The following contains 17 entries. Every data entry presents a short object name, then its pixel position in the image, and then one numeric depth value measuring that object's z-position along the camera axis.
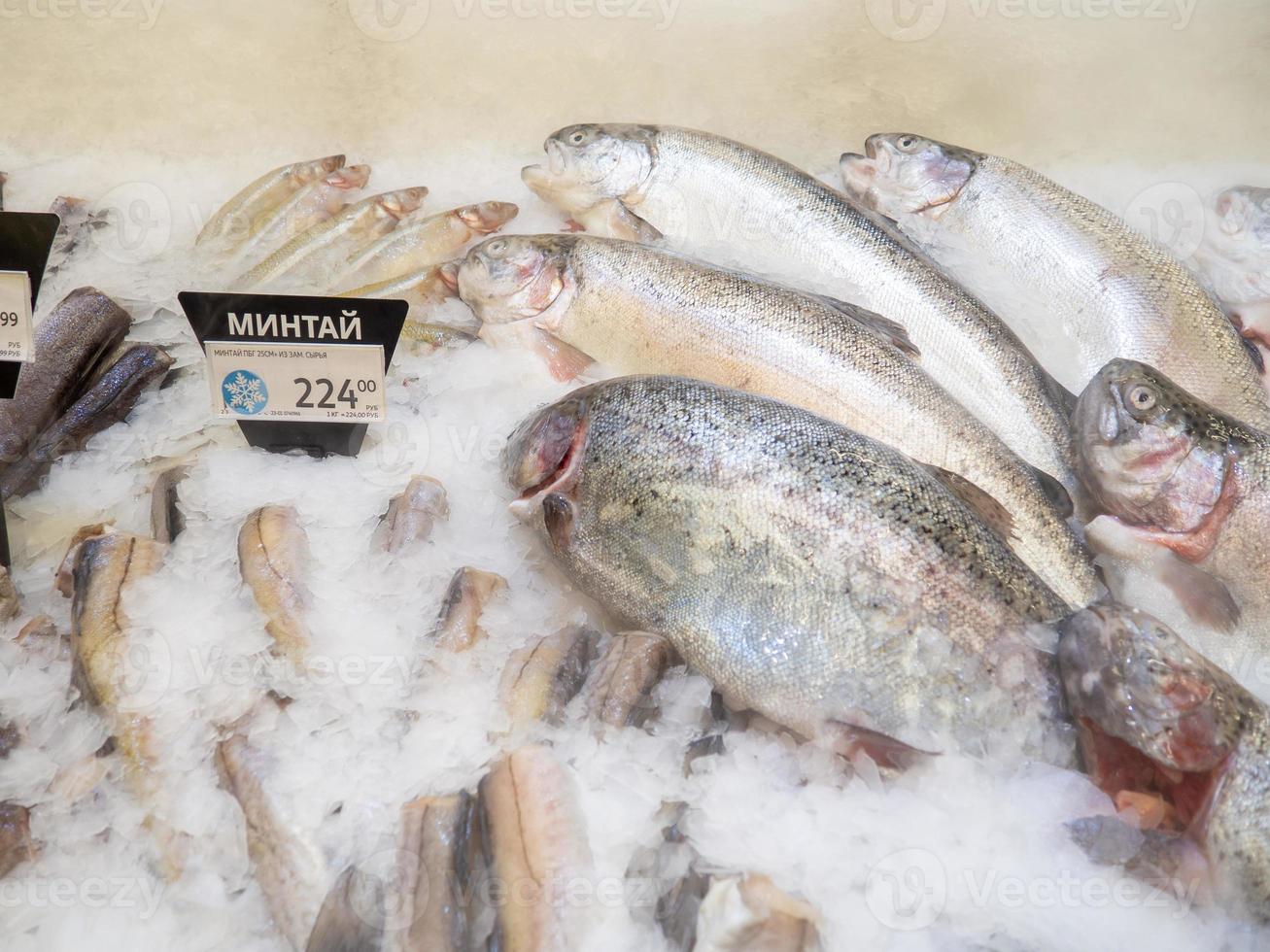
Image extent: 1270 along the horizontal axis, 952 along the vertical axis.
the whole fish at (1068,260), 0.64
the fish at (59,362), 0.60
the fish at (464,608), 0.48
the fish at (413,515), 0.54
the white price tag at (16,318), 0.56
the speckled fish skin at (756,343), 0.56
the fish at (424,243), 0.74
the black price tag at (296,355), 0.54
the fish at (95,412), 0.60
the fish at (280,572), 0.48
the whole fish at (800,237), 0.63
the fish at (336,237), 0.73
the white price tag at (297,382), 0.55
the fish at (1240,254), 0.69
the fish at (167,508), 0.53
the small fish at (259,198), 0.78
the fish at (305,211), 0.76
